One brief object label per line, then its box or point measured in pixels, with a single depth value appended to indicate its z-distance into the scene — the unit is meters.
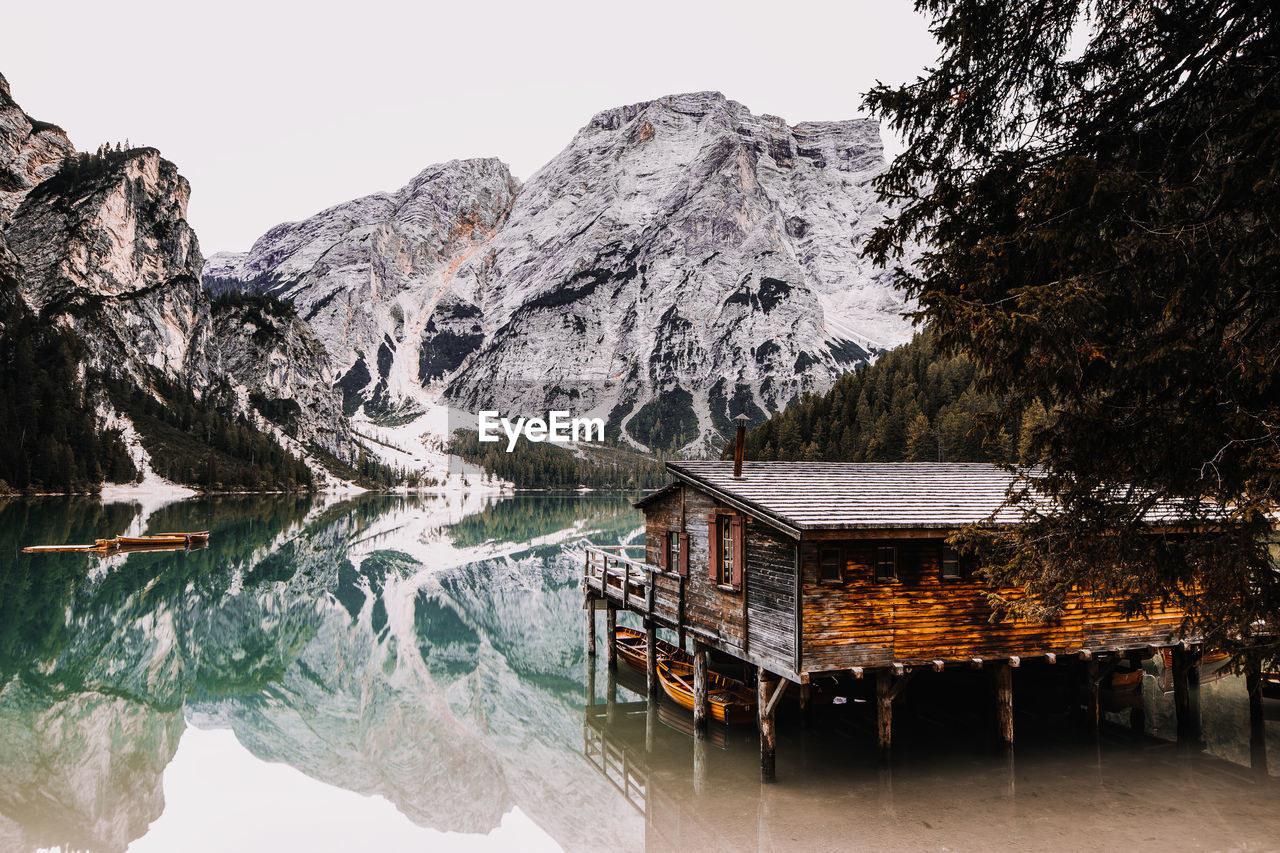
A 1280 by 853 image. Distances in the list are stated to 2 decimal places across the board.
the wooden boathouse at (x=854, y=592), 16.41
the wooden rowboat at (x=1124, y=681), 22.58
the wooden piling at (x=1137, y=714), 20.50
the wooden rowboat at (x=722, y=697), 20.53
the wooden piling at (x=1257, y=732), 18.09
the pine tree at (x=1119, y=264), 8.66
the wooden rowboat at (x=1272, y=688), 21.70
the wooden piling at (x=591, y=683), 25.62
